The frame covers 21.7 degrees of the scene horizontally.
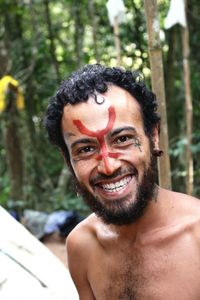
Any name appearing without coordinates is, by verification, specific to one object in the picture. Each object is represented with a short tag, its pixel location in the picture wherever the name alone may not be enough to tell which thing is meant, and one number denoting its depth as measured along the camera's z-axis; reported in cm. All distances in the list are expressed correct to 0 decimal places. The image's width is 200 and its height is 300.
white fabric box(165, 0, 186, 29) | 273
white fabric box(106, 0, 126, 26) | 284
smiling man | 168
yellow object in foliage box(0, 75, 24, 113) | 458
